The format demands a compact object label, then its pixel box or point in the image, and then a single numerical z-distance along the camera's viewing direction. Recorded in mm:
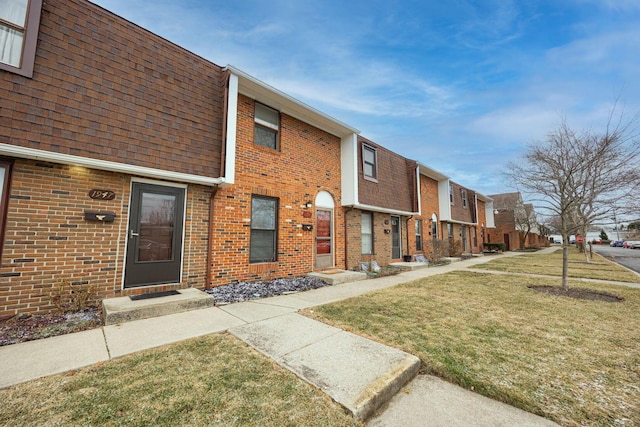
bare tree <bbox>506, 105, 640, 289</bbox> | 6191
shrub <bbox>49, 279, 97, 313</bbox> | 4051
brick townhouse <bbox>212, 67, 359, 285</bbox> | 6227
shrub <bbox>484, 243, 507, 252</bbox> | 22594
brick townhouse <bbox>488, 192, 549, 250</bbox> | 25766
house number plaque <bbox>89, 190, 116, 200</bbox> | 4535
